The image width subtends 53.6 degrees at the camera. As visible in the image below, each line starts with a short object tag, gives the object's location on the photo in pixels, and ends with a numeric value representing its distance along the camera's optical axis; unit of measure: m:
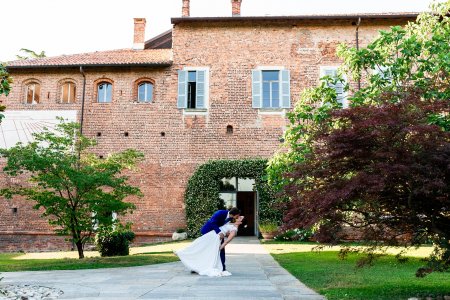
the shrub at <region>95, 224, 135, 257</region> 12.75
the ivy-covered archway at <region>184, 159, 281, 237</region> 18.27
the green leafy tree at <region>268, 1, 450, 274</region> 5.85
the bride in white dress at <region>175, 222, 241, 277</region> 8.14
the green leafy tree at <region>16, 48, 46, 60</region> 30.12
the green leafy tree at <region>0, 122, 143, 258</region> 11.37
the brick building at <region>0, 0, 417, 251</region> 18.73
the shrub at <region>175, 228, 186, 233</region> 18.28
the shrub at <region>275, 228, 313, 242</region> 16.77
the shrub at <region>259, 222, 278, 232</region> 17.31
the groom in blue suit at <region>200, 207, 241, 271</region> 8.40
